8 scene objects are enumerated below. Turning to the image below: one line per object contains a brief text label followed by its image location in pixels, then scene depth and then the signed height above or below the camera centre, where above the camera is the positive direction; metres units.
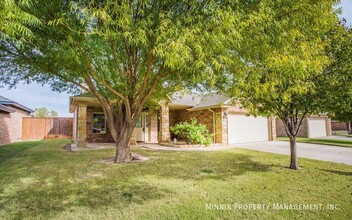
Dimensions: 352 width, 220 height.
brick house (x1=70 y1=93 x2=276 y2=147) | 15.14 +0.29
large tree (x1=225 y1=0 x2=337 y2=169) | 4.69 +1.72
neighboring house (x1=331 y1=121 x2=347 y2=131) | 31.30 -0.33
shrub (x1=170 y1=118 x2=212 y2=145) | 14.27 -0.51
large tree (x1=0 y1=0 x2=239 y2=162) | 4.08 +2.20
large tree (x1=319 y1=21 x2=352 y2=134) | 6.31 +1.56
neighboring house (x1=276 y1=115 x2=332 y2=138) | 20.91 -0.29
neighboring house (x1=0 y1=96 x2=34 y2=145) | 14.98 +0.54
